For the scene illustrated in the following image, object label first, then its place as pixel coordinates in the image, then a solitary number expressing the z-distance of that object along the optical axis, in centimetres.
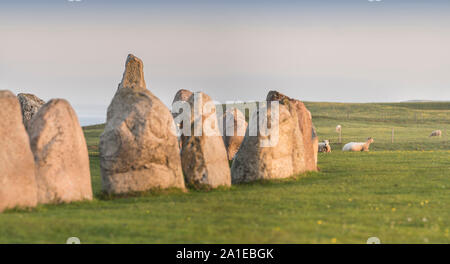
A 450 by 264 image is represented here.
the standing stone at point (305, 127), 3012
